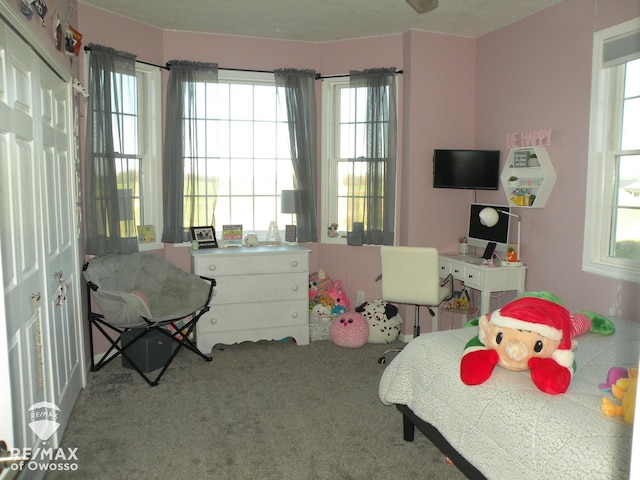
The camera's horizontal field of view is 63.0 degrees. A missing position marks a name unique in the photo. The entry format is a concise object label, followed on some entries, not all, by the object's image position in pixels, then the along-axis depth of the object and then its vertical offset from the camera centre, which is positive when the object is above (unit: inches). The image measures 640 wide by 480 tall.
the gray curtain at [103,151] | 156.9 +11.6
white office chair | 156.6 -26.0
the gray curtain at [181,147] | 177.6 +14.6
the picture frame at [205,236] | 182.4 -16.2
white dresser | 172.4 -35.2
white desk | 160.2 -26.6
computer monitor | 168.9 -13.0
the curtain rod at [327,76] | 193.5 +42.8
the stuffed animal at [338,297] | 194.1 -39.9
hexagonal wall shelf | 153.9 +4.8
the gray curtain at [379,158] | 185.3 +11.9
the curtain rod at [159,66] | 173.2 +42.1
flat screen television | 175.9 +7.8
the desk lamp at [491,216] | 166.6 -7.7
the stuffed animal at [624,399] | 68.2 -28.3
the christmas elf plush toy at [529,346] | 81.6 -25.5
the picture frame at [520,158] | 161.5 +10.6
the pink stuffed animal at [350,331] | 177.5 -47.7
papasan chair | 143.9 -32.9
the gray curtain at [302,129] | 189.8 +22.3
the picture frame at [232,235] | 188.9 -16.3
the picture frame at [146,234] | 179.2 -15.3
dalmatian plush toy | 182.4 -45.3
